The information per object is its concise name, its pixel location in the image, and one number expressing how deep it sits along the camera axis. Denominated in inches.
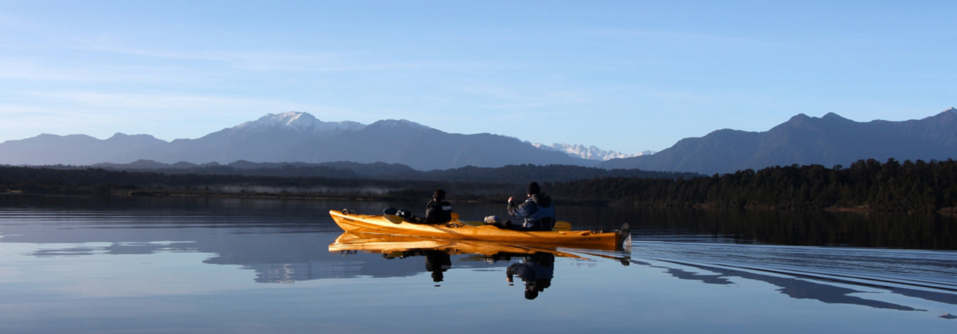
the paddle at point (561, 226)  927.0
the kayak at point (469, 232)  824.9
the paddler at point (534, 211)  869.2
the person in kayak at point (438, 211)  983.6
